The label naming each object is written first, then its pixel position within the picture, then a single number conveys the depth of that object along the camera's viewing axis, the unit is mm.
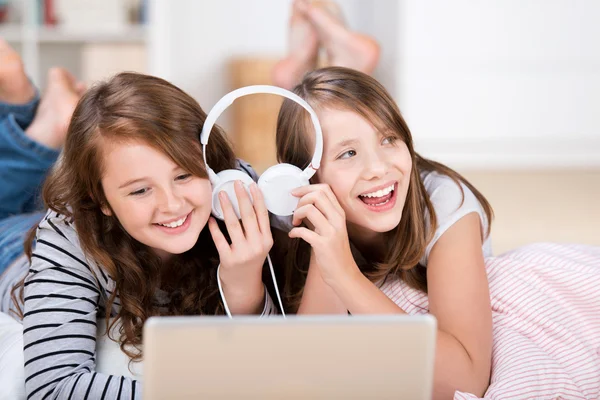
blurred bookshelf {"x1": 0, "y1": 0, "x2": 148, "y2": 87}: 4036
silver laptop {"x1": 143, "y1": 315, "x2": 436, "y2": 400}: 1312
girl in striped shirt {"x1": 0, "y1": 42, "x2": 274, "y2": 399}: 1683
